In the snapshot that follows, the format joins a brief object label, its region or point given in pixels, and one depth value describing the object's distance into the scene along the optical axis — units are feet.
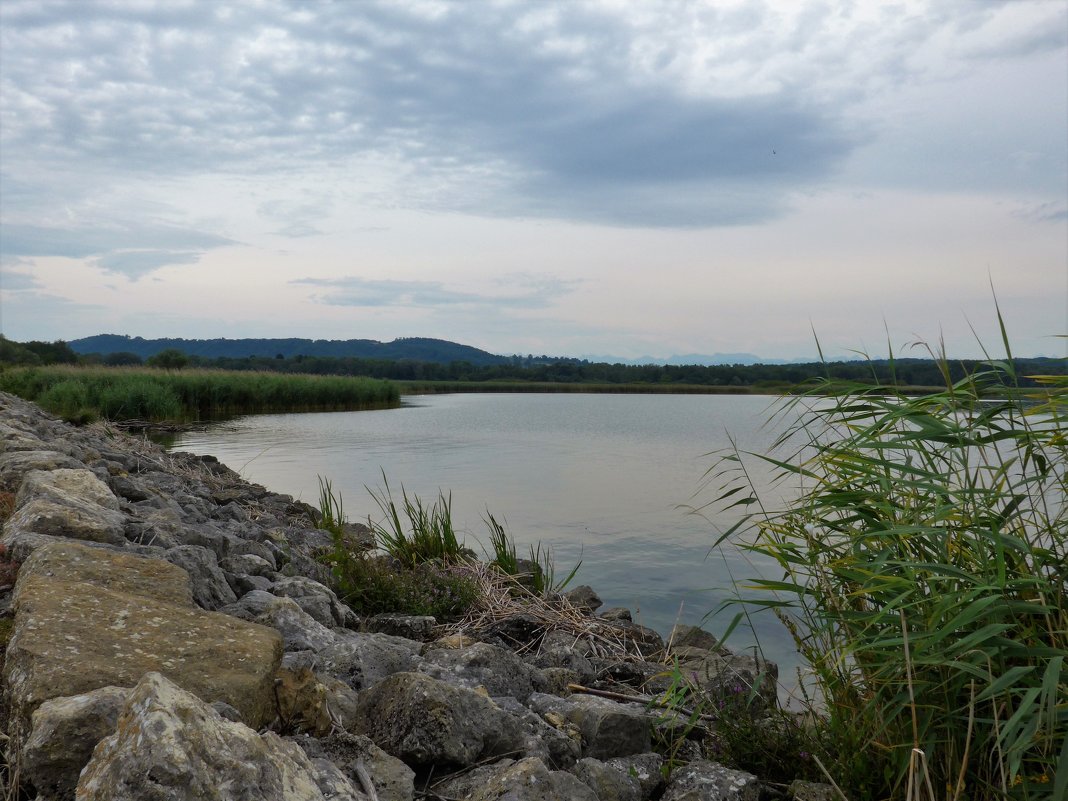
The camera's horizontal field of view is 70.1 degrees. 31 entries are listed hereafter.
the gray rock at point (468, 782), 8.65
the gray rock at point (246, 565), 15.65
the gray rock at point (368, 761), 7.98
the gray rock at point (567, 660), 15.71
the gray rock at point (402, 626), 16.15
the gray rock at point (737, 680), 11.86
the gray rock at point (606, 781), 9.43
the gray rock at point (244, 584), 14.55
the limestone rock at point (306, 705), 8.59
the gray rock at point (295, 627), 11.83
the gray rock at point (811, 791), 9.58
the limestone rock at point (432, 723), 8.89
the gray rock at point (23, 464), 17.21
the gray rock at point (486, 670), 11.96
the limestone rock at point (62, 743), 6.48
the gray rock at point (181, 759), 5.60
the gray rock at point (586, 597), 23.40
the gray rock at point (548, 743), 9.77
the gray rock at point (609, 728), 10.93
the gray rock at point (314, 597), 14.79
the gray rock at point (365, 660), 11.14
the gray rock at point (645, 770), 10.11
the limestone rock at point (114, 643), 7.56
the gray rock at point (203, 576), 12.43
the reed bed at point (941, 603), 8.71
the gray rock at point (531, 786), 8.19
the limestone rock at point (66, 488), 14.26
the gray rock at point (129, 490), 21.62
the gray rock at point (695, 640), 19.20
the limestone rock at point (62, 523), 12.42
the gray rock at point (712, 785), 9.64
